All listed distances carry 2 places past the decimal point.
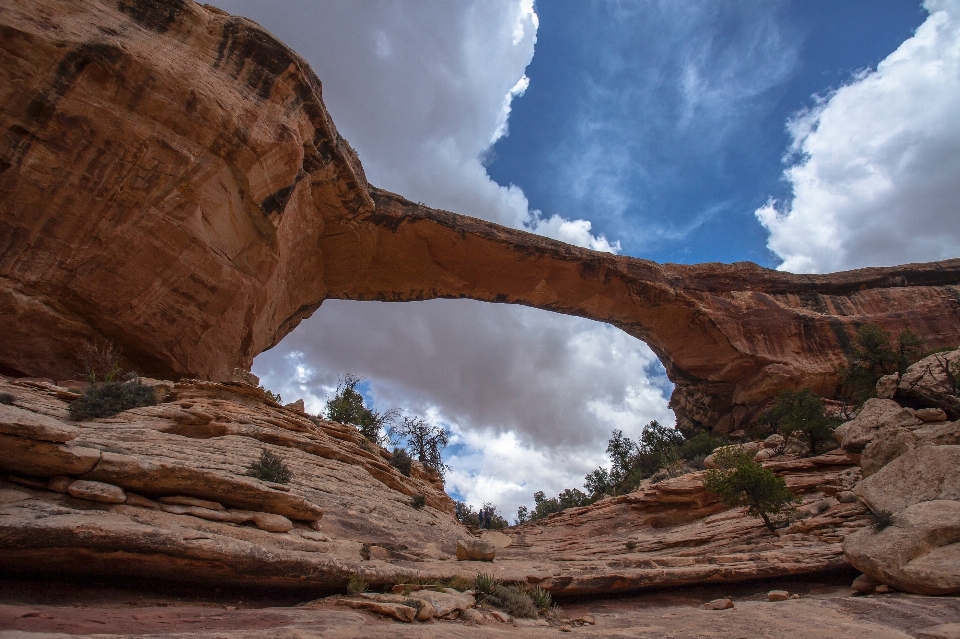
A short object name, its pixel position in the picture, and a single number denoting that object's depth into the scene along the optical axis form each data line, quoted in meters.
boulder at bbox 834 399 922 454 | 13.20
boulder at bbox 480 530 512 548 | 16.82
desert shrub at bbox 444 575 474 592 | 6.27
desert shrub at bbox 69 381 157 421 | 8.70
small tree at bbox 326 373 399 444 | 22.33
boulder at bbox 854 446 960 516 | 8.62
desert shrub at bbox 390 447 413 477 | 16.30
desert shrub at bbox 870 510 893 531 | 7.87
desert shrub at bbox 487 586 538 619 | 5.98
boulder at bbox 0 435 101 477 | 4.47
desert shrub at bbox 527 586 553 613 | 6.54
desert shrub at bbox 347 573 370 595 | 5.33
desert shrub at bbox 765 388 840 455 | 19.44
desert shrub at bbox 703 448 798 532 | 12.47
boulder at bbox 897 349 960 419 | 14.85
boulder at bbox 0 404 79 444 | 4.41
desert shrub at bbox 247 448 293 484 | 7.98
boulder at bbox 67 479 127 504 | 4.81
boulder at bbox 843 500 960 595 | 6.49
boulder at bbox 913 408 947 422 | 12.77
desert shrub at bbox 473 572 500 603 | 6.27
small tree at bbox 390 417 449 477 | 27.84
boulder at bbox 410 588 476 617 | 5.16
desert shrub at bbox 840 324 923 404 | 21.75
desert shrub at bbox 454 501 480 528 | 29.44
